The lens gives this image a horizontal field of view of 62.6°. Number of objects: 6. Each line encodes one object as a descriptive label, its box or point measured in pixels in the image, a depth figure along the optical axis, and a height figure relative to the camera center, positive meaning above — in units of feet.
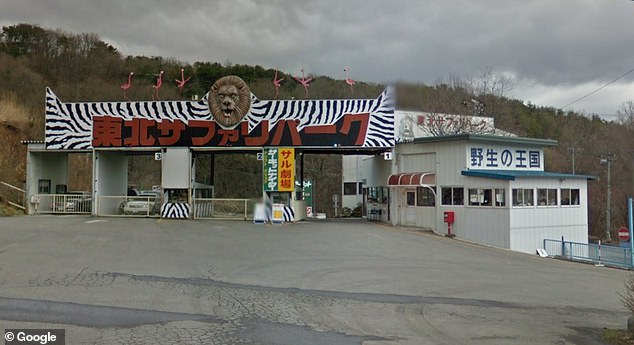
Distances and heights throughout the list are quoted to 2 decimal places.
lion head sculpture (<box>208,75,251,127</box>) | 91.30 +15.56
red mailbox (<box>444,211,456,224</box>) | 81.92 -4.19
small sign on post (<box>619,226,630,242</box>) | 106.52 -9.08
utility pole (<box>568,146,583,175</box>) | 164.04 +13.20
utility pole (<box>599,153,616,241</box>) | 140.56 +7.84
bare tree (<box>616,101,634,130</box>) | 158.00 +22.13
